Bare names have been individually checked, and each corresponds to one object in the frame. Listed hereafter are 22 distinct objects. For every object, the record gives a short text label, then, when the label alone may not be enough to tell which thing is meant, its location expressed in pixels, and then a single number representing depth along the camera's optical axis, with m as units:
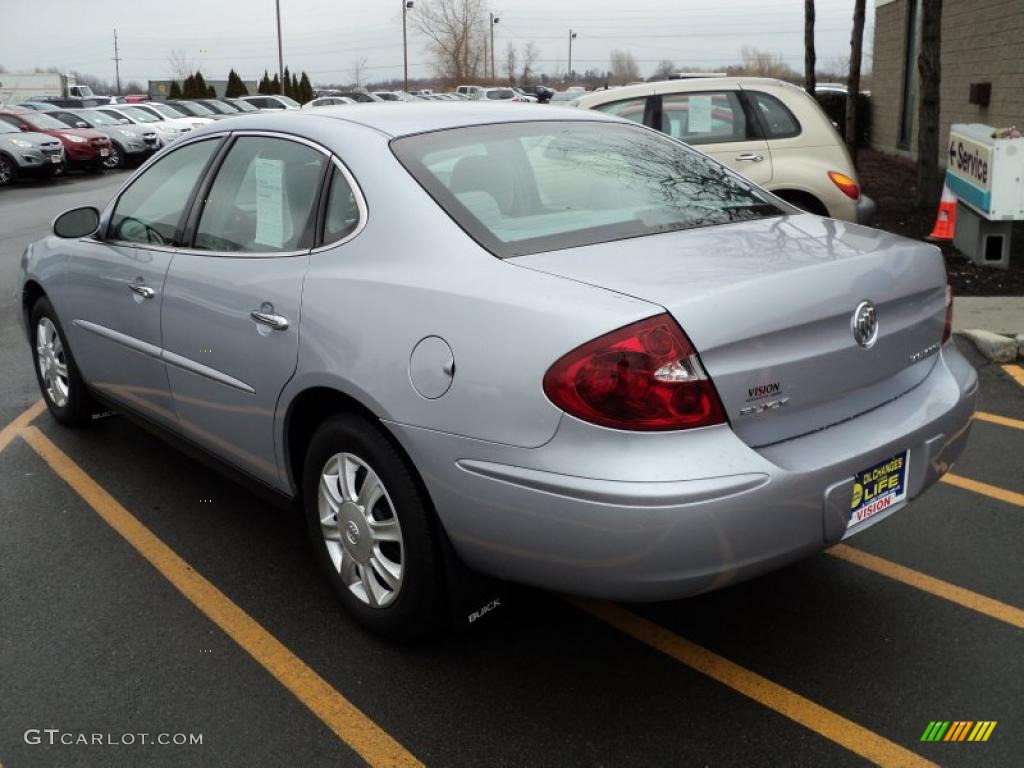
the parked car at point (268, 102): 35.91
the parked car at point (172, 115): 29.39
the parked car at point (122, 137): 26.69
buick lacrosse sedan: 2.59
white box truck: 60.06
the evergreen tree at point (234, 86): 55.59
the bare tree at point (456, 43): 84.25
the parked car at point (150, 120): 28.23
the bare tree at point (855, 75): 16.11
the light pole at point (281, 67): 56.22
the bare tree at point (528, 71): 112.06
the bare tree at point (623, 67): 122.38
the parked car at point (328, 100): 39.82
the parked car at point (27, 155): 21.84
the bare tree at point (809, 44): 21.22
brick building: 14.62
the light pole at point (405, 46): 75.57
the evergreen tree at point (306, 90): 61.66
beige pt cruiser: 8.40
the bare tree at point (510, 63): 111.38
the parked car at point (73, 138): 24.11
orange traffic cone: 10.08
